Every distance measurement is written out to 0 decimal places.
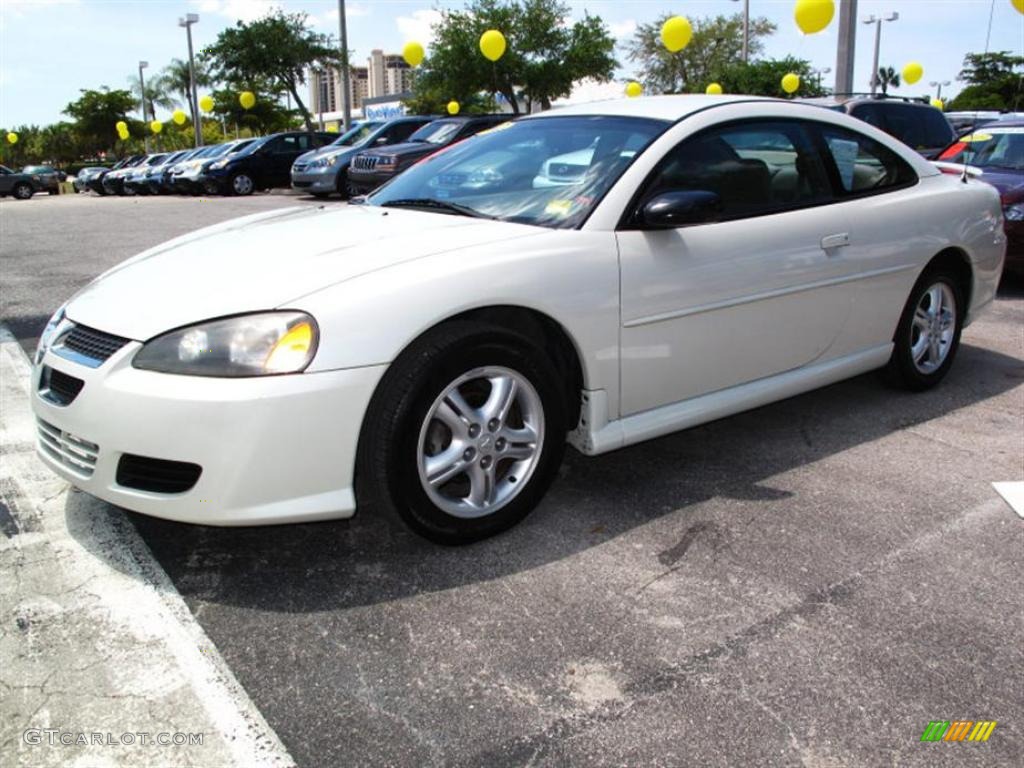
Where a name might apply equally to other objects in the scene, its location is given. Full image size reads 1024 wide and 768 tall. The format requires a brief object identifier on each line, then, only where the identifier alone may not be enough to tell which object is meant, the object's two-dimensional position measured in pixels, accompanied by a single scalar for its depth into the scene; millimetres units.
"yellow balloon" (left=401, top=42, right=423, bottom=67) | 25612
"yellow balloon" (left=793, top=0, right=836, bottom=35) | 13891
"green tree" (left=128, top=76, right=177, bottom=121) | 65438
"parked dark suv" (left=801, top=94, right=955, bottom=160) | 10969
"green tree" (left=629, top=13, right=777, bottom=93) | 51594
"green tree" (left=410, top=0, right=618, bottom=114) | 36312
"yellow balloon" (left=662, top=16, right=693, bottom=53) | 19844
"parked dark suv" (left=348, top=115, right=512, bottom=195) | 14383
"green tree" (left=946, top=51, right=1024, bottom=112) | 49719
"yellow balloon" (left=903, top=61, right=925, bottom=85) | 25078
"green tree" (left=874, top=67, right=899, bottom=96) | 87562
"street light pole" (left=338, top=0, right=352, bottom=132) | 25219
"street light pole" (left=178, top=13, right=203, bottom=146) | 34381
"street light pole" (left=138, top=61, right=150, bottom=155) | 50906
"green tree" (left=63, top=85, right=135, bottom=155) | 62569
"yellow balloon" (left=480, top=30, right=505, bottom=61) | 22625
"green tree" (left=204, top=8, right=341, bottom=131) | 37312
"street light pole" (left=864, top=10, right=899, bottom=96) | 37281
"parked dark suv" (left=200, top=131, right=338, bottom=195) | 20531
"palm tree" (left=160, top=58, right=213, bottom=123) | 64438
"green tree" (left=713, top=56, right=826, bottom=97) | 42156
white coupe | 2514
